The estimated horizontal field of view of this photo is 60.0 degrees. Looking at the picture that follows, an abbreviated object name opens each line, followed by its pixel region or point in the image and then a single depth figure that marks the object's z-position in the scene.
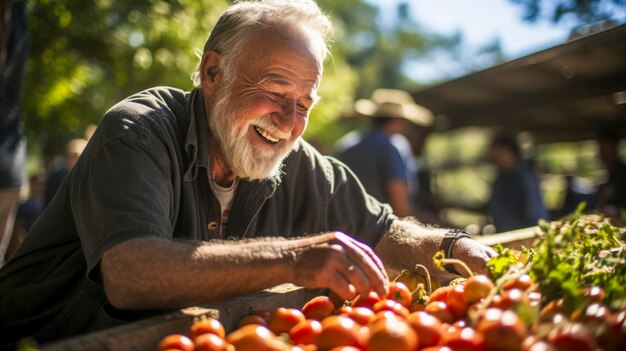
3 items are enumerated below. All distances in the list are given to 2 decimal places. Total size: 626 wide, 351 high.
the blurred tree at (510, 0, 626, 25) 5.09
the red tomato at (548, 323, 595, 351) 1.24
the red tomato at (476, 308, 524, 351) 1.22
